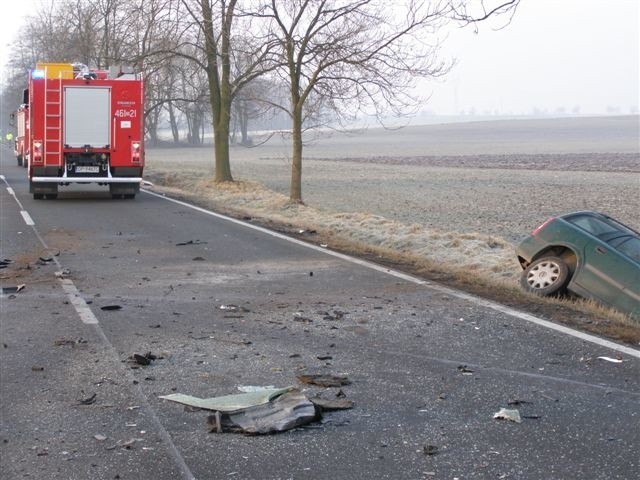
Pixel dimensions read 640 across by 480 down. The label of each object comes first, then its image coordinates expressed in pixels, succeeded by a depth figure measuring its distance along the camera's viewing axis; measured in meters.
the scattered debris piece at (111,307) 8.81
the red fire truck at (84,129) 21.70
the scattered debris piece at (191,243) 13.97
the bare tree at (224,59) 22.22
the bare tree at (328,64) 19.67
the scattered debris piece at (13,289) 9.83
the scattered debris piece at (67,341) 7.31
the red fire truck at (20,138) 38.91
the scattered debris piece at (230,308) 8.80
